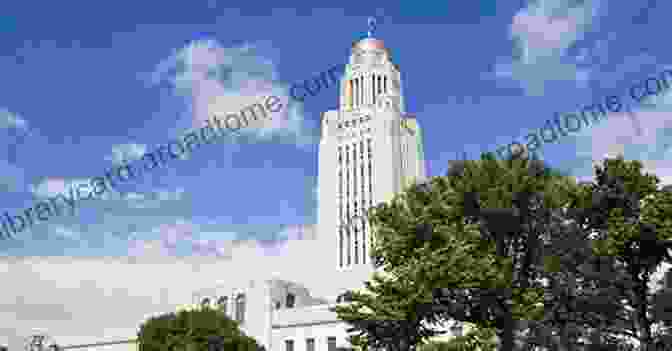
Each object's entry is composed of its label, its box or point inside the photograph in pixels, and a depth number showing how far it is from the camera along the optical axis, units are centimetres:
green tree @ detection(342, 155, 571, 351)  3106
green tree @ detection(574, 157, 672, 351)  3328
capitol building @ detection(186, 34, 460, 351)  10556
